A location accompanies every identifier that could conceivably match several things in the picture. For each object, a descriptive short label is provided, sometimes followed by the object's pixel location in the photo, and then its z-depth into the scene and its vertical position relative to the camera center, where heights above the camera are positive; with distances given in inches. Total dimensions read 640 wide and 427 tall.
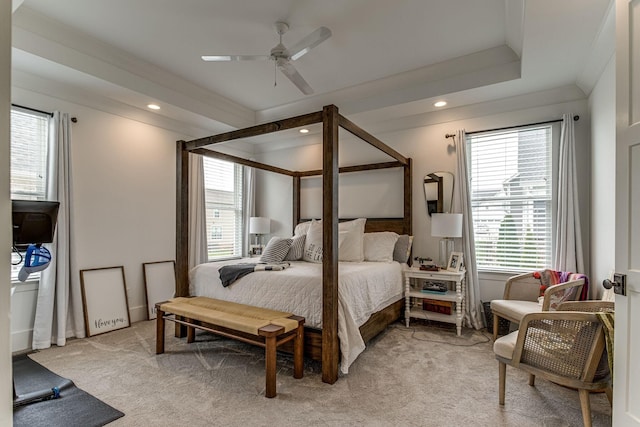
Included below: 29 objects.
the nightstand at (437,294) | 138.5 -34.5
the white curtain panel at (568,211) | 128.3 +2.1
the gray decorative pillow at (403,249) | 161.9 -16.3
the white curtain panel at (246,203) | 220.2 +9.2
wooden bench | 89.0 -32.1
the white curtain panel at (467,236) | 147.8 -9.1
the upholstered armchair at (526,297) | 110.2 -30.7
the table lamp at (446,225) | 143.2 -3.8
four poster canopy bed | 96.3 -7.1
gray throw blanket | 120.8 -20.1
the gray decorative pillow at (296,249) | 159.6 -16.3
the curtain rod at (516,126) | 133.4 +40.4
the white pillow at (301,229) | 182.2 -7.0
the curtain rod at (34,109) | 122.3 +41.6
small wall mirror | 160.7 +12.2
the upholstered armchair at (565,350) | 70.6 -31.3
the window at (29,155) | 123.6 +24.1
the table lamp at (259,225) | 209.5 -5.8
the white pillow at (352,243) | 155.8 -12.9
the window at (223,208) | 199.5 +5.6
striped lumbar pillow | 148.4 -15.6
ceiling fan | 98.8 +53.8
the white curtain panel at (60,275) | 124.6 -23.0
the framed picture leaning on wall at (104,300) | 138.6 -37.0
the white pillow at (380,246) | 156.9 -14.5
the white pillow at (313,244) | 158.9 -13.9
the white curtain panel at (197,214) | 182.4 +1.5
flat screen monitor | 75.8 -1.0
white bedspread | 102.9 -26.8
